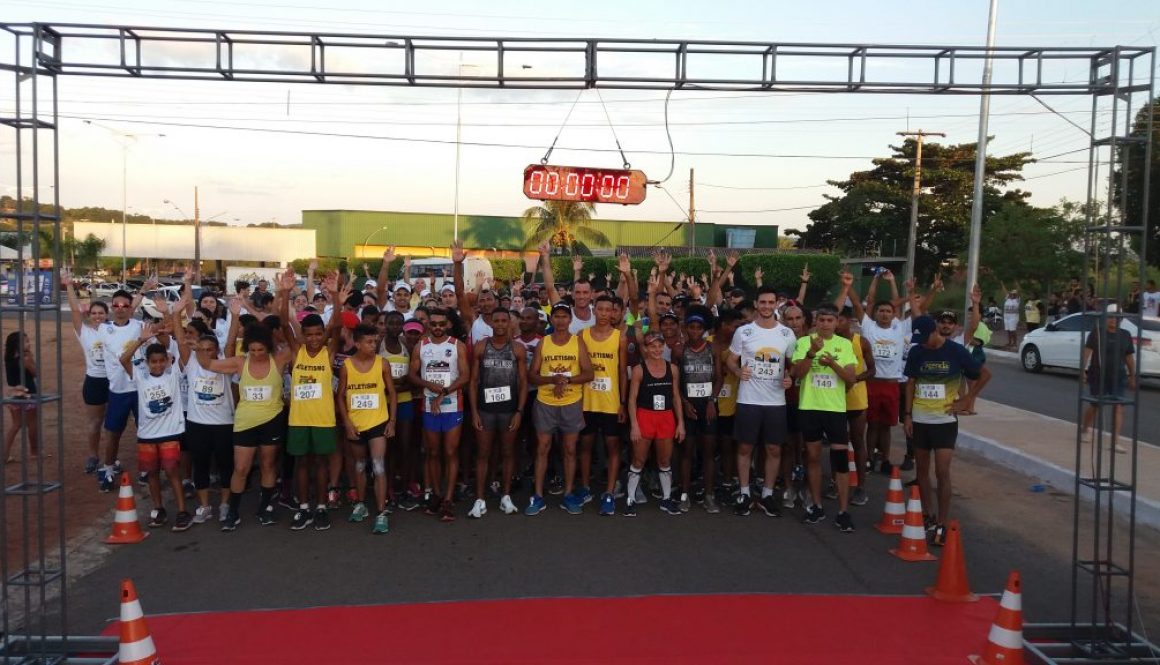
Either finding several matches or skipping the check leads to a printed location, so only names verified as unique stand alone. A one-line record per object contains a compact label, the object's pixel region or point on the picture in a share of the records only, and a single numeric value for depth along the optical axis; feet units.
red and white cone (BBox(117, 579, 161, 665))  14.10
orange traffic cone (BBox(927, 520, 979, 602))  18.45
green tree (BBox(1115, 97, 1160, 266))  74.91
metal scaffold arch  15.43
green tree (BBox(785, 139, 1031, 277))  152.15
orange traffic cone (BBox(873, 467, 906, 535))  23.76
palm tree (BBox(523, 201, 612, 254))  151.12
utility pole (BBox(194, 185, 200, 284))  176.26
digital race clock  40.27
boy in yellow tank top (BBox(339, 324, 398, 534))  23.63
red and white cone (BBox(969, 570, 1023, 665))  14.93
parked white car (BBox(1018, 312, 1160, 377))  55.98
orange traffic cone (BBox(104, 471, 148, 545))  22.56
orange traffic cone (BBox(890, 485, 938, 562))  21.50
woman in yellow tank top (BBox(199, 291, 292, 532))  23.29
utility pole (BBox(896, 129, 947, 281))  113.29
